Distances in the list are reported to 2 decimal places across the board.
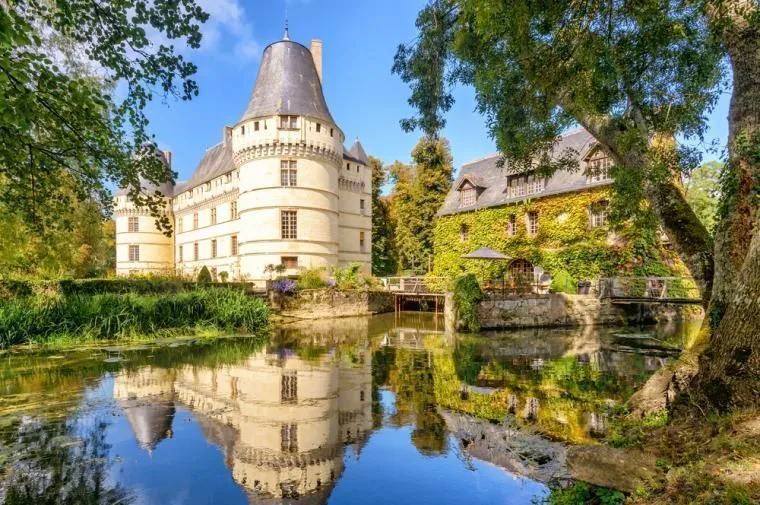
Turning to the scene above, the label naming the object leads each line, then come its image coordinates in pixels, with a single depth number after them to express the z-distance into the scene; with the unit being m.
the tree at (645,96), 3.78
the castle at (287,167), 24.23
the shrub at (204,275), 22.36
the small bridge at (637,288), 16.56
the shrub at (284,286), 19.41
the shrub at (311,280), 20.58
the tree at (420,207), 31.94
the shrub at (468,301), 14.84
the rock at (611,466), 3.03
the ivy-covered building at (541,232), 17.92
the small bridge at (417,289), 21.89
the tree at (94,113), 3.72
